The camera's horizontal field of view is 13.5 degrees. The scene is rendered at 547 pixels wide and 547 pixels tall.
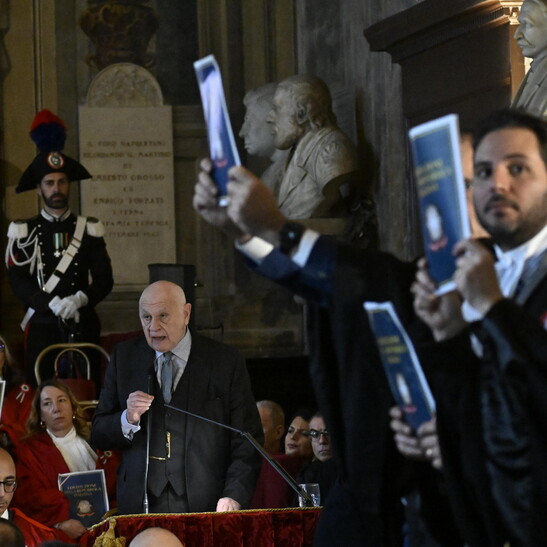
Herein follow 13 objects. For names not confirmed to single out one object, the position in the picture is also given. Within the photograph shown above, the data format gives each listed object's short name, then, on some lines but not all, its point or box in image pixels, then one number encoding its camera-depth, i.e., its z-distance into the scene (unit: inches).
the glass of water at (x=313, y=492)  415.9
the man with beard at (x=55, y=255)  610.8
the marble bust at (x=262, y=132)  723.7
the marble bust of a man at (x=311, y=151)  667.0
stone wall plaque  796.5
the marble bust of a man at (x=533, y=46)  457.6
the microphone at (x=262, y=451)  388.1
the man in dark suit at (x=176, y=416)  408.4
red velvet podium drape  377.1
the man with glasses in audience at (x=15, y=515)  419.4
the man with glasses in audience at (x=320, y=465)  436.7
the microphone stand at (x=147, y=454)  401.4
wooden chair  558.4
